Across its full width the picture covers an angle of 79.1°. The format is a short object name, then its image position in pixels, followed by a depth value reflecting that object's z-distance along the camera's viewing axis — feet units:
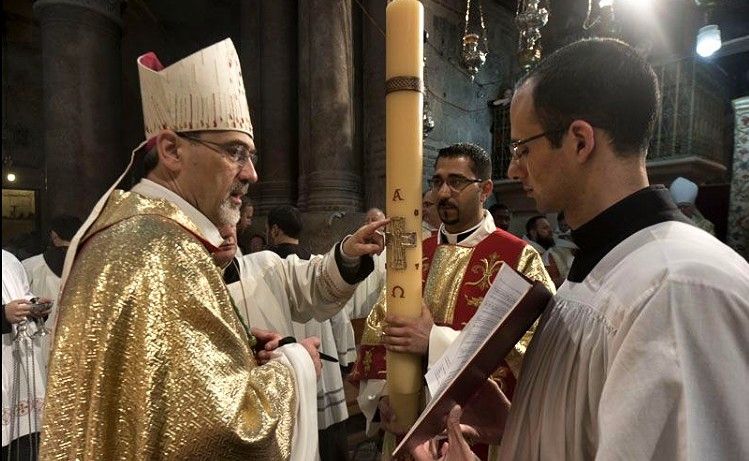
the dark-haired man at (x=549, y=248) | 17.31
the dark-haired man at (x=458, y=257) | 7.15
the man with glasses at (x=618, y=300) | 2.31
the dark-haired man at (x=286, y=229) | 12.29
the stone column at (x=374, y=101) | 19.75
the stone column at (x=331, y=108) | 18.74
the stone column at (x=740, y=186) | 18.93
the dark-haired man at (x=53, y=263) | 12.04
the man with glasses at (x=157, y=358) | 3.41
